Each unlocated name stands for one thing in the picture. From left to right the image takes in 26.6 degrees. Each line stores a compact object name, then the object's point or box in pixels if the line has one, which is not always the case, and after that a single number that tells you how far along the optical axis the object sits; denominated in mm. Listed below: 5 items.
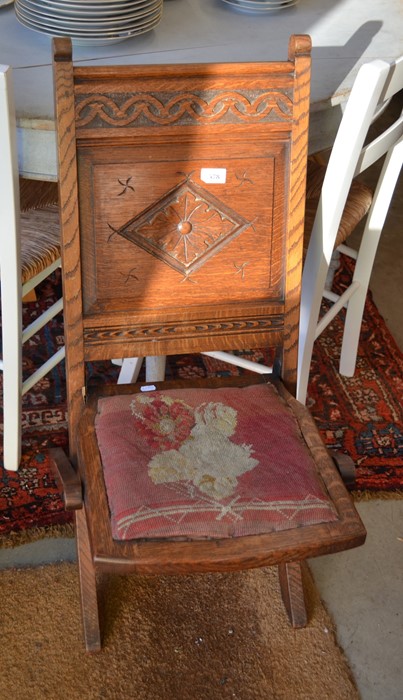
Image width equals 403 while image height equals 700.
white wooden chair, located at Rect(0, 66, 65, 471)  1419
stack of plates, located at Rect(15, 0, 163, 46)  1617
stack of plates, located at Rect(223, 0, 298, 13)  1910
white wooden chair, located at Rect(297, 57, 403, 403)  1533
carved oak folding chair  1193
